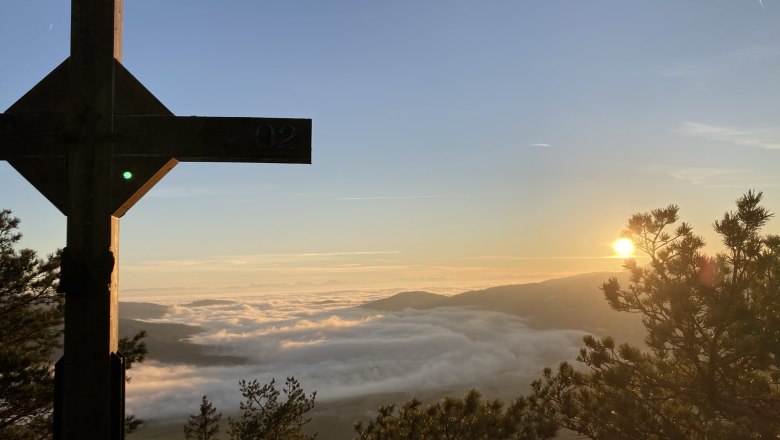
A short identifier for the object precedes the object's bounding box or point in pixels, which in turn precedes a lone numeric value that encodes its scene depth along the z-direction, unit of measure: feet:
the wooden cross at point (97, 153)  9.36
